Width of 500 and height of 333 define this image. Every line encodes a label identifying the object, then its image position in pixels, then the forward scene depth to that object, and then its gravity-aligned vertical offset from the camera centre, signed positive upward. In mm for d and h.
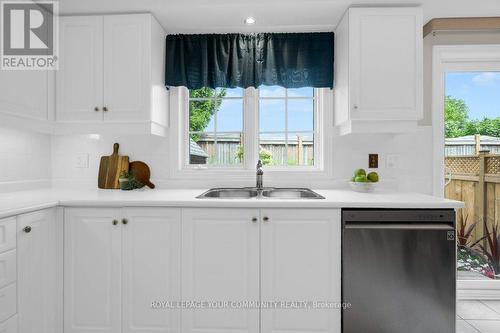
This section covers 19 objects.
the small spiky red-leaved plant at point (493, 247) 2523 -676
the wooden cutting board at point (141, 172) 2477 -58
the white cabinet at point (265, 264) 1797 -582
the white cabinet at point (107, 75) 2156 +638
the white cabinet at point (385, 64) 2066 +687
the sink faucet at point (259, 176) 2363 -83
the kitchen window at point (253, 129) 2590 +310
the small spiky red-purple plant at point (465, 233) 2564 -567
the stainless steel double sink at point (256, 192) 2373 -211
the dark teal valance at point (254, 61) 2404 +823
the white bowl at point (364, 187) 2201 -154
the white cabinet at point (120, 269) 1830 -623
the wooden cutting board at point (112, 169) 2420 -33
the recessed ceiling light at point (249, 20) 2265 +1081
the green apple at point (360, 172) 2254 -48
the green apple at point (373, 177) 2207 -82
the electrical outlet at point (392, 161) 2449 +37
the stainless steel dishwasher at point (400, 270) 1740 -595
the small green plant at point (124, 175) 2328 -77
